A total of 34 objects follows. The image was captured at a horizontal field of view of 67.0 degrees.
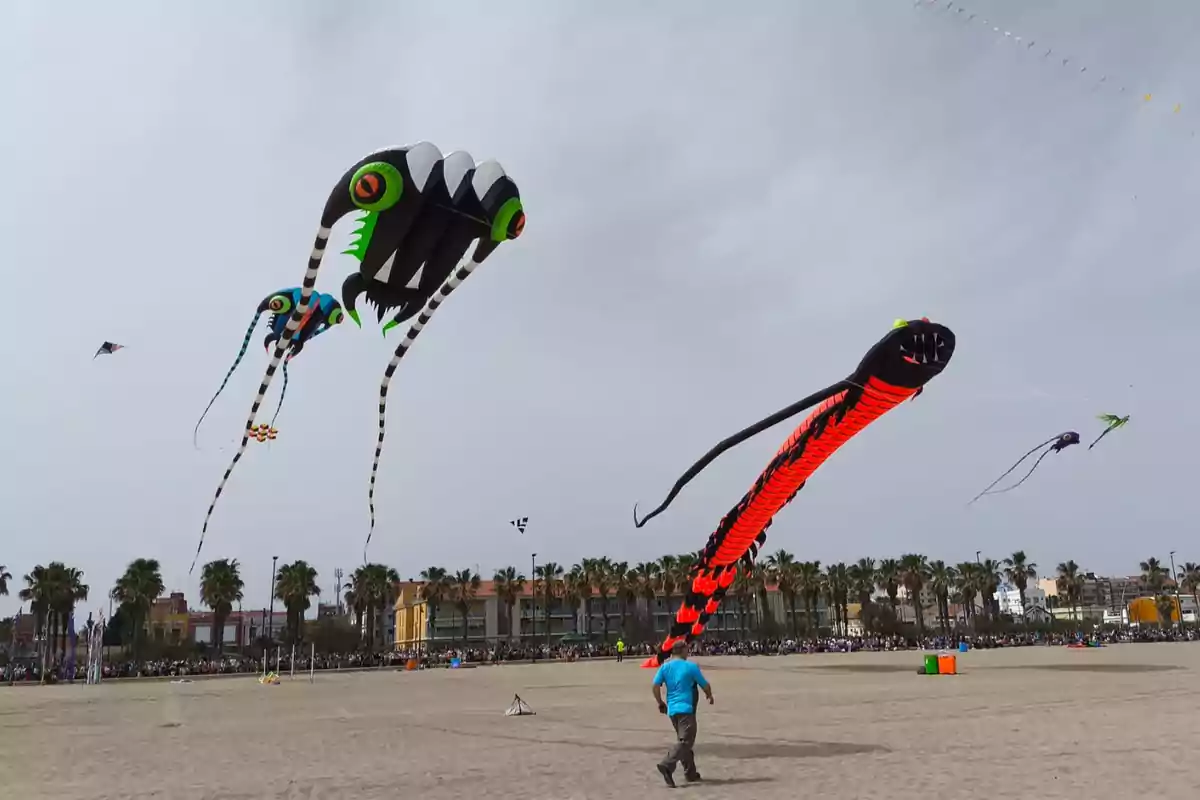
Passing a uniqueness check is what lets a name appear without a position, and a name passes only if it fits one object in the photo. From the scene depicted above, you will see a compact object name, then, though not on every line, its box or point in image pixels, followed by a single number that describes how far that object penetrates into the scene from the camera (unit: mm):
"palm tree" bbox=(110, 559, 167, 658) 70125
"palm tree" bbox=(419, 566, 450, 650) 86850
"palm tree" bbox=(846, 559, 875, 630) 94562
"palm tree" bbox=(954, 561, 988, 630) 98062
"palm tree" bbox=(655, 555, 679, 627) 87250
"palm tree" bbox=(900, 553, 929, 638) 94125
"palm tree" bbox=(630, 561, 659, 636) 88812
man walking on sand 9039
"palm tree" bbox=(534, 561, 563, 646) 89000
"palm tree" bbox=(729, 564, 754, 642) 85375
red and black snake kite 24531
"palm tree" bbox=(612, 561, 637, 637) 88125
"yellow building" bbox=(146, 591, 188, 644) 85700
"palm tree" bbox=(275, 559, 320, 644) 75625
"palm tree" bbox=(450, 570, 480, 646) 86000
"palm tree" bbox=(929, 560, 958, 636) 95250
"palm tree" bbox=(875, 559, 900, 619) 94438
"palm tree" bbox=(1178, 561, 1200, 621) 112175
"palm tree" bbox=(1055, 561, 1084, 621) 108438
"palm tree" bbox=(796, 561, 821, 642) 90812
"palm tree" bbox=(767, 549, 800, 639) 91750
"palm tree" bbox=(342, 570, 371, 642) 79938
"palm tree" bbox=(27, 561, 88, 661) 69562
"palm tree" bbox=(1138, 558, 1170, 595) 112875
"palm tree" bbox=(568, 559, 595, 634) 88375
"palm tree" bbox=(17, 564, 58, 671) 69375
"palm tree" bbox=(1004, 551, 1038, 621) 105062
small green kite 22859
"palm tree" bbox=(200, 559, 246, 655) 72875
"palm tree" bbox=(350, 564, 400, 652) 79500
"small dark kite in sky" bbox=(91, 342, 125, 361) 18844
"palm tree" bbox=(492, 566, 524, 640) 90000
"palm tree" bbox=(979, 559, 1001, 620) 98188
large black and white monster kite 13305
